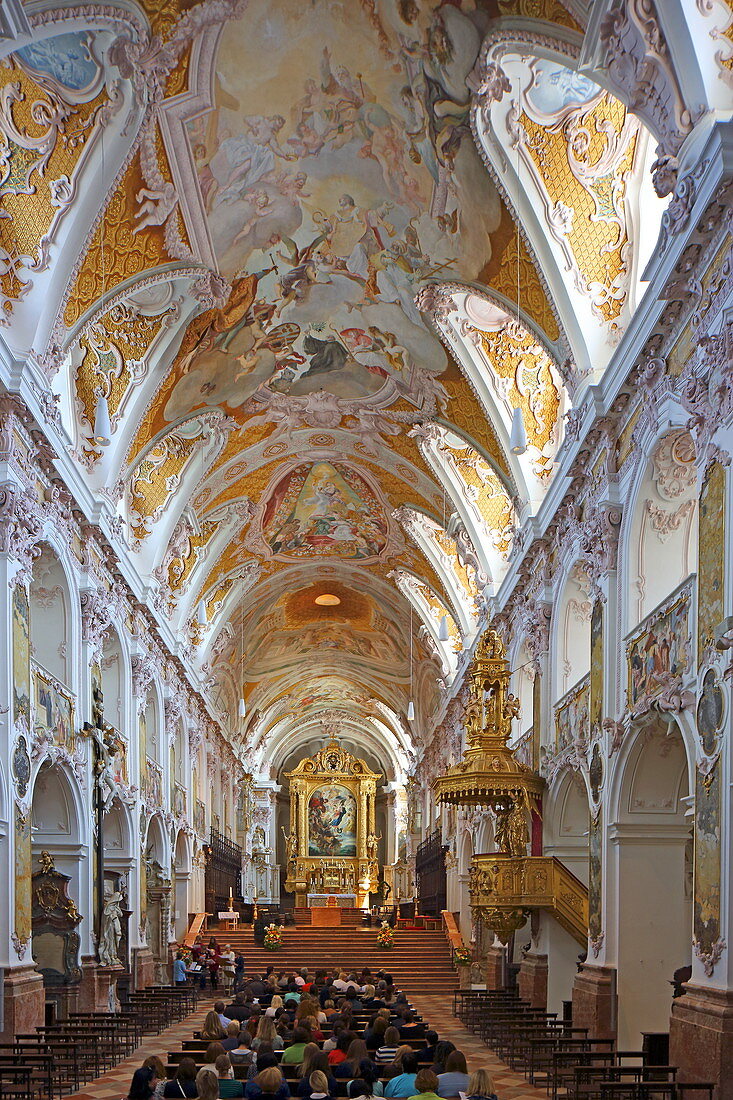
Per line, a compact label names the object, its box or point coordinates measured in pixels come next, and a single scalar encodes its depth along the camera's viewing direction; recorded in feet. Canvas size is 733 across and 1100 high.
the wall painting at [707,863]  33.76
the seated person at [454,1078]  31.32
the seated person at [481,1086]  28.14
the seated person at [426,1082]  27.78
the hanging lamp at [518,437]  46.52
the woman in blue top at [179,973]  81.41
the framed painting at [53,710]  53.16
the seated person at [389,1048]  38.93
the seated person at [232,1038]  41.04
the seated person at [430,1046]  38.34
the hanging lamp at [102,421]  46.91
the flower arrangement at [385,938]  103.76
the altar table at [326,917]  124.26
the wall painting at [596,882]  49.29
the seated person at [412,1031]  44.57
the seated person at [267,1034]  38.78
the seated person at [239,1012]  51.98
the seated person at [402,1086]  31.60
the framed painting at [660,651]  39.75
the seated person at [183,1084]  29.96
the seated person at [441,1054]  34.01
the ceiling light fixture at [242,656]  123.75
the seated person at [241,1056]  38.75
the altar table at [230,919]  113.48
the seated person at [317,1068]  31.24
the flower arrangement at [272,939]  105.40
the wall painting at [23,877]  46.57
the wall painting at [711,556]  34.68
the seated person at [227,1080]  31.68
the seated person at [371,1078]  32.14
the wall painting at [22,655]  48.06
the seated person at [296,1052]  38.52
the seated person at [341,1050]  37.83
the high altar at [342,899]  150.92
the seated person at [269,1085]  29.81
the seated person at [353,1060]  34.96
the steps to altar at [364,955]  95.76
